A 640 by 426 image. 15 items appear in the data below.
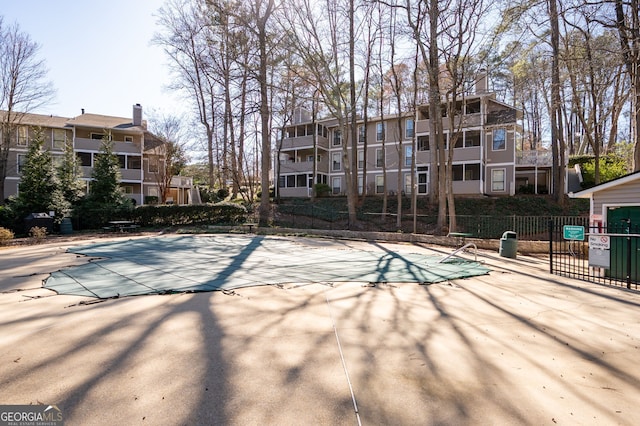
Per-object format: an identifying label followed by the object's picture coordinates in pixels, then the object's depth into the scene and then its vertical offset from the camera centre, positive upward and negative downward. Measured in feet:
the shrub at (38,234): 47.80 -3.16
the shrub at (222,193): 100.95 +5.92
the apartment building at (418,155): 81.15 +16.46
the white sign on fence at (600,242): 28.09 -2.50
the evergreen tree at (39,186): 56.49 +4.57
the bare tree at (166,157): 102.27 +17.67
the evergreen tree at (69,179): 63.46 +6.47
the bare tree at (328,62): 60.90 +28.58
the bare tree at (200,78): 69.36 +36.38
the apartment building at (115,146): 96.48 +20.77
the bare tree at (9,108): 82.33 +26.29
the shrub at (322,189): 100.42 +7.13
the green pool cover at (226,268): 20.88 -4.47
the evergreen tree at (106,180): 65.26 +6.51
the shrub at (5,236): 44.40 -3.26
